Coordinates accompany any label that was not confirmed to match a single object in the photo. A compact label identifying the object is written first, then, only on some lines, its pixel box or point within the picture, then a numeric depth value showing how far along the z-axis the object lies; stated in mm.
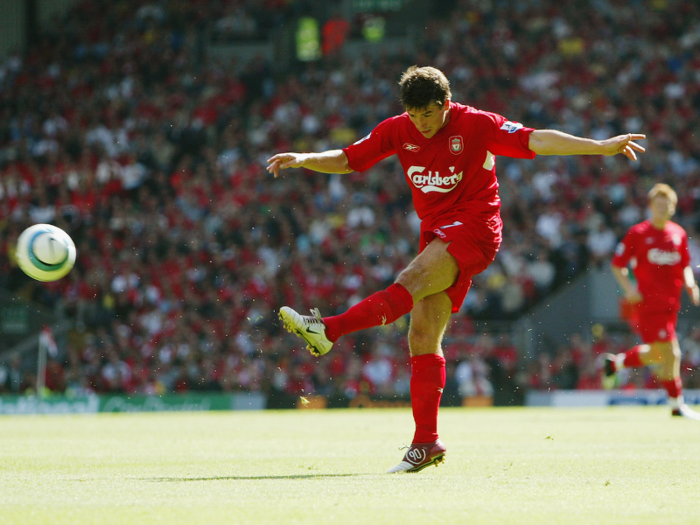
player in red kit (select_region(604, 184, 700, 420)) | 24687
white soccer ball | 17844
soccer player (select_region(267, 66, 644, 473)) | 11781
